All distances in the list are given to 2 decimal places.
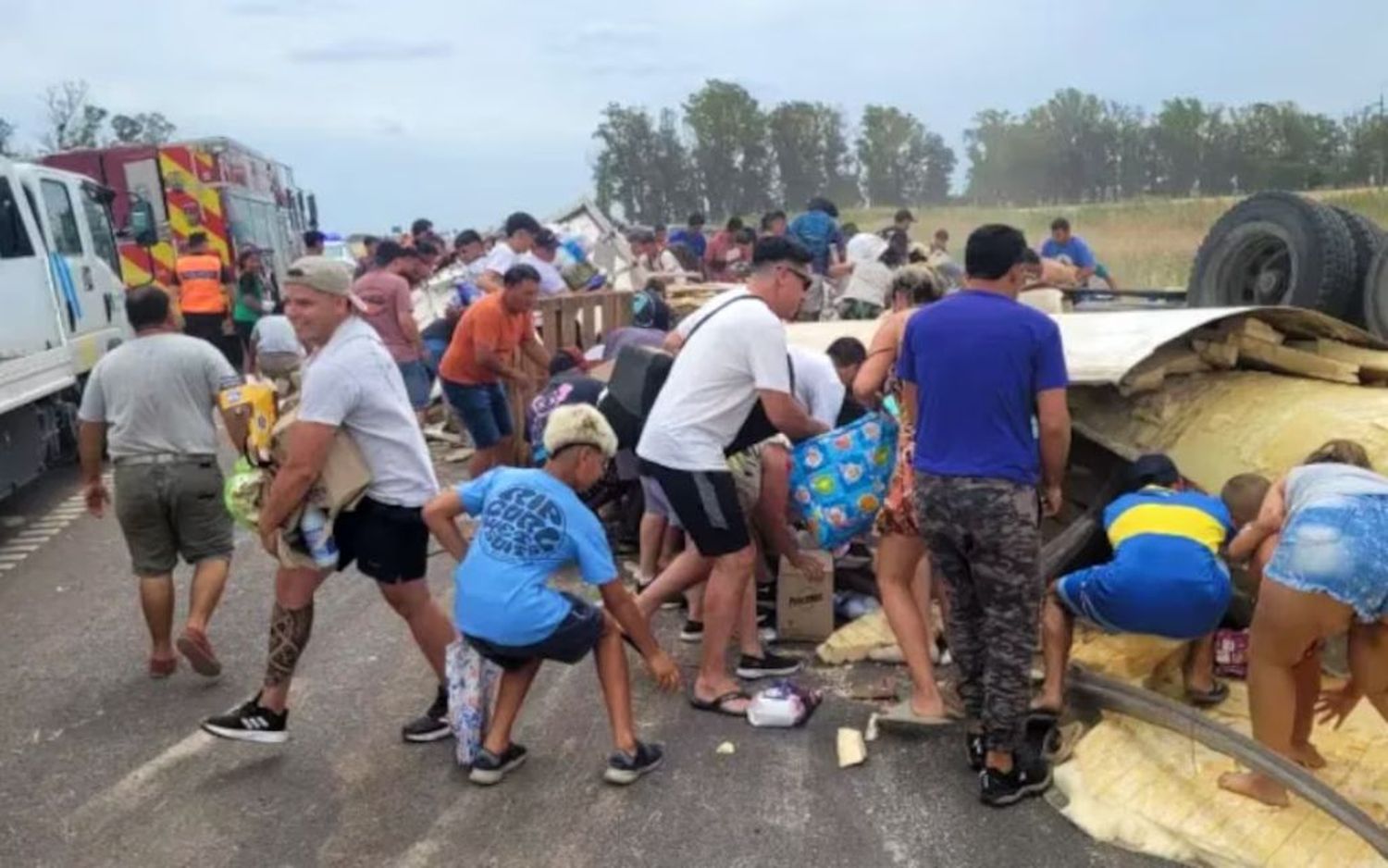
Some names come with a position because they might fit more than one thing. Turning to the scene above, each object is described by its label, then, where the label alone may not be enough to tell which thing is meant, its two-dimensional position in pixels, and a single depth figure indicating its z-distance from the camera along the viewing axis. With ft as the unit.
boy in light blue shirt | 12.10
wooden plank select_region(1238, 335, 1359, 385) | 17.37
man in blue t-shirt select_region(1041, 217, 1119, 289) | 39.91
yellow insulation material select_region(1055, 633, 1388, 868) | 10.88
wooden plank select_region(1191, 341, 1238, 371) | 17.24
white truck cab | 25.18
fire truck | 48.98
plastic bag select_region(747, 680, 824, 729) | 14.30
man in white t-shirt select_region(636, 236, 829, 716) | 13.91
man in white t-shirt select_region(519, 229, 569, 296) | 32.27
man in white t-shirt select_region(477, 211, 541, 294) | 31.27
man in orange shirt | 23.85
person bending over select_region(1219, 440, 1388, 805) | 10.73
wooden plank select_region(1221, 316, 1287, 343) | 17.30
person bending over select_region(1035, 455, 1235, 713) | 12.76
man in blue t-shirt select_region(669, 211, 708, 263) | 53.26
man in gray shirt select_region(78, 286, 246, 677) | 15.87
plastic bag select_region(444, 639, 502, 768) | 13.07
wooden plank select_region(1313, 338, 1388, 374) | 17.31
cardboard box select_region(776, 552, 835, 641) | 17.03
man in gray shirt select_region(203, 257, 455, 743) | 12.51
